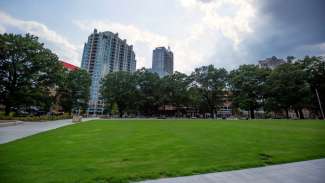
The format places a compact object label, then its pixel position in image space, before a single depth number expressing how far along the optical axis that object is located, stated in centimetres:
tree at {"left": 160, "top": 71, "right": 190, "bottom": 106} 5991
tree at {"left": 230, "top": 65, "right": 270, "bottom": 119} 5484
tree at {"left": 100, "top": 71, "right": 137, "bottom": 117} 5719
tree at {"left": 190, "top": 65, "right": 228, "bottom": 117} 6253
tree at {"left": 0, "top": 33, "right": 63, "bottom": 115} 2652
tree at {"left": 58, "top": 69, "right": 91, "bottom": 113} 4625
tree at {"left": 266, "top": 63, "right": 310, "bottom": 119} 4450
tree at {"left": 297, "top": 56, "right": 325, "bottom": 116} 4581
